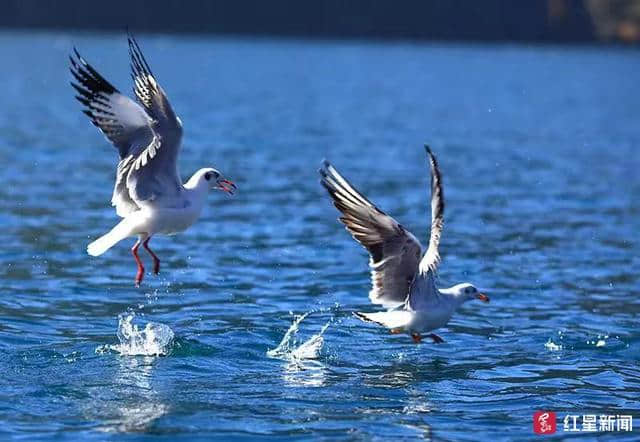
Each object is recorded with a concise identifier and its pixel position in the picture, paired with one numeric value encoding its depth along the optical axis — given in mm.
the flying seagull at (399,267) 13359
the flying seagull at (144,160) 13914
